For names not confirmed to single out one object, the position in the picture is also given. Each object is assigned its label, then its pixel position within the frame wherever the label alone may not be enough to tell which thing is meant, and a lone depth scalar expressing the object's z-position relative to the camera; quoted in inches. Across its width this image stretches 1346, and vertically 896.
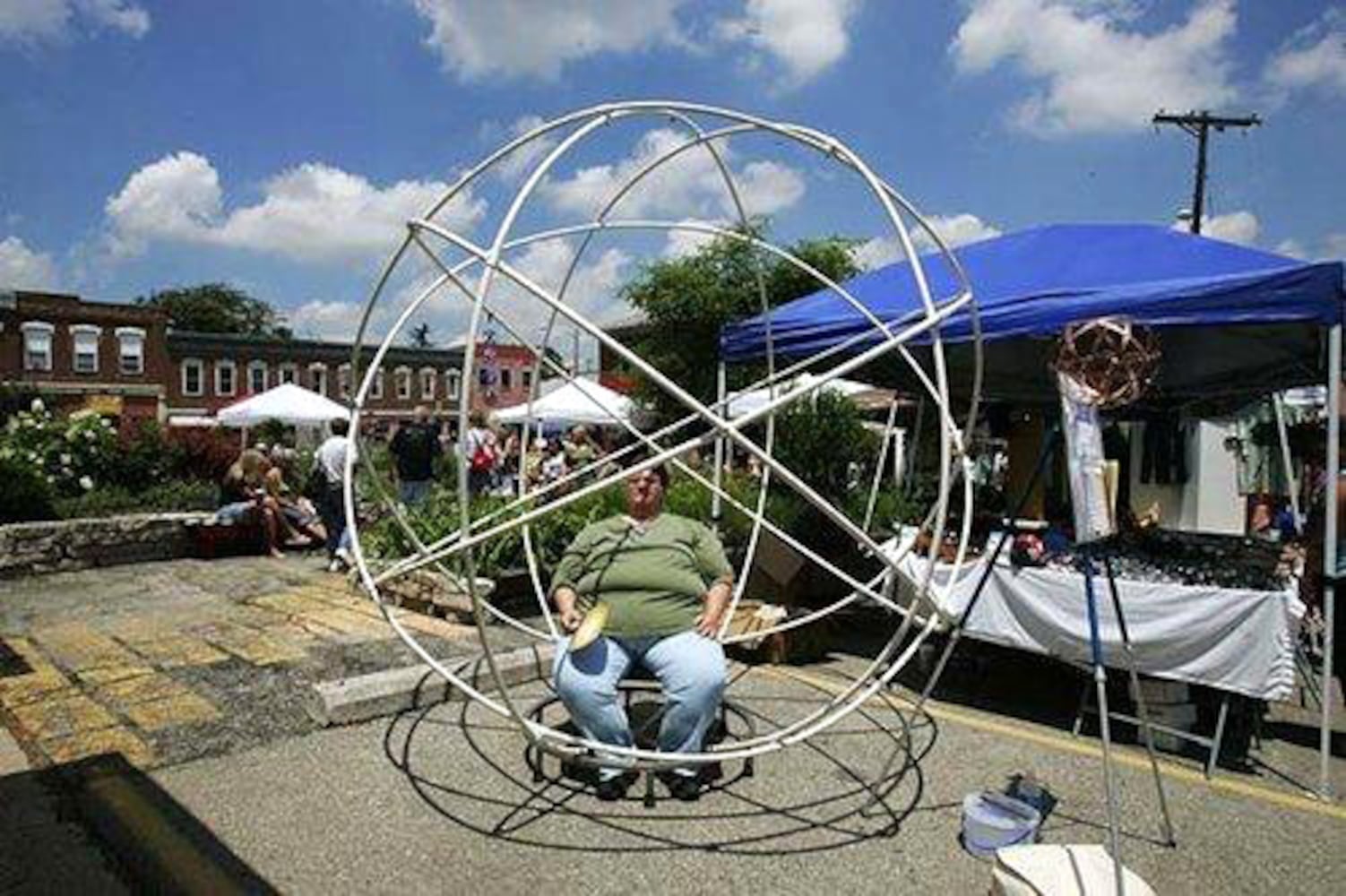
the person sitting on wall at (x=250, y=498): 421.4
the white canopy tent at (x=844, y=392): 357.7
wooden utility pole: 974.4
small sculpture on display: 142.8
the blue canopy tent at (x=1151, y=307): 181.3
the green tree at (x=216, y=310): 2755.9
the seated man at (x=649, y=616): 158.4
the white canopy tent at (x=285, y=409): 621.3
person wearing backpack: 488.4
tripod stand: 127.0
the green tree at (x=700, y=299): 1083.9
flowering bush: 466.9
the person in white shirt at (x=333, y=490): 400.5
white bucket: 139.6
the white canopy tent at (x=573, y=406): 609.9
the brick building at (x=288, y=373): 1929.1
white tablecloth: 181.2
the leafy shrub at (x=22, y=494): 393.1
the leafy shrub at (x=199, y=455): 526.6
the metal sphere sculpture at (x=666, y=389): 132.2
